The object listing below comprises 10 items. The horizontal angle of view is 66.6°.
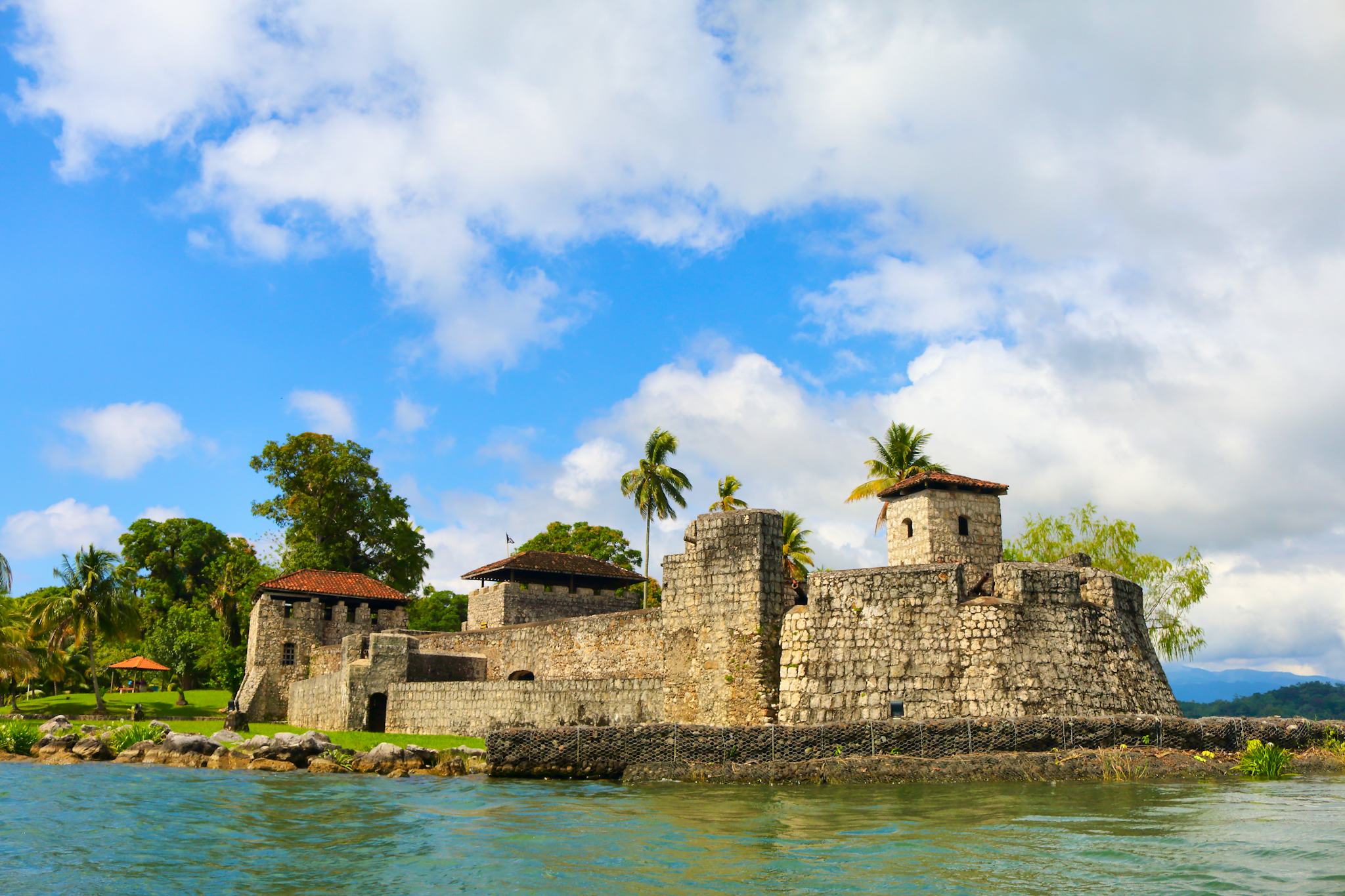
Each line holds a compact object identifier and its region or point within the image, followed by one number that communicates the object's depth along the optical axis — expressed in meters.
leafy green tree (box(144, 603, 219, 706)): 51.72
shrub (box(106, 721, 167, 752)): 25.88
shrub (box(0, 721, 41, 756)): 26.06
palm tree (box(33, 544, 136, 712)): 44.09
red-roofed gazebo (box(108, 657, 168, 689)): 46.59
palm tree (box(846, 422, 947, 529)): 38.97
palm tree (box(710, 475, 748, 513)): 43.38
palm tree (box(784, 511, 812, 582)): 43.62
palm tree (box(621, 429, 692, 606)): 46.09
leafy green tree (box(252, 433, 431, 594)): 50.12
